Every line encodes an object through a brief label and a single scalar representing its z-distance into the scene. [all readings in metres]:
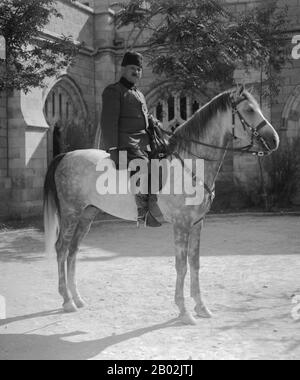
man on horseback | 4.70
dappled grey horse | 4.41
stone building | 12.64
